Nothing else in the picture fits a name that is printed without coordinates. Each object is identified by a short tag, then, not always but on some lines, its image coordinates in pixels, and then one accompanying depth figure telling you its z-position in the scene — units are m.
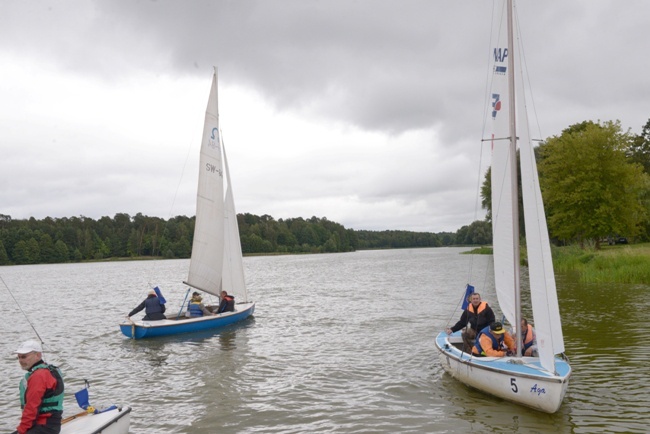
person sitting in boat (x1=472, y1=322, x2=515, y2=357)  11.14
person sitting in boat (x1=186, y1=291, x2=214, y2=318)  21.05
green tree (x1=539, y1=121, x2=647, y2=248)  44.03
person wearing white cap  6.85
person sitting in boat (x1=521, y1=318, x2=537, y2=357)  11.03
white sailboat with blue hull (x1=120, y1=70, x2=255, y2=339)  21.95
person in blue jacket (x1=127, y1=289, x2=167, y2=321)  19.53
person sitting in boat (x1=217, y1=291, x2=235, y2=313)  21.81
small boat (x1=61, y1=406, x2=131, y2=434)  8.07
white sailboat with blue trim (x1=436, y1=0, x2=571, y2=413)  9.62
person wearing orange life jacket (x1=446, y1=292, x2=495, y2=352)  12.50
